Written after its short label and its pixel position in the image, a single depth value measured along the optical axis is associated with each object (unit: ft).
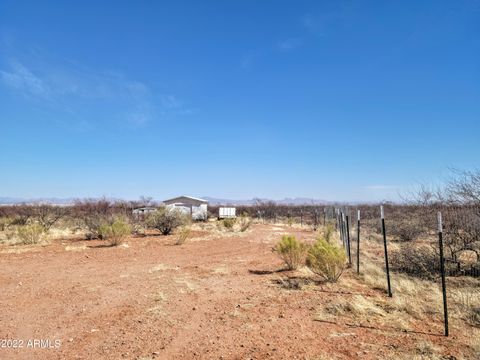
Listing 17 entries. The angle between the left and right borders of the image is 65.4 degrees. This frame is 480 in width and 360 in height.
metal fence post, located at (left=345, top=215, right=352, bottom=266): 37.55
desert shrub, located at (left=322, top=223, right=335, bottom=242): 53.58
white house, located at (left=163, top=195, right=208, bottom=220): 154.51
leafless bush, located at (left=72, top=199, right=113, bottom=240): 71.67
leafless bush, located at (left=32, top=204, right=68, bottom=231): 95.76
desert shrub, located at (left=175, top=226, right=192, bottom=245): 62.38
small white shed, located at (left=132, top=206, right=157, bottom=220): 95.55
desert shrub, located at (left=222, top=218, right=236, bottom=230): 93.97
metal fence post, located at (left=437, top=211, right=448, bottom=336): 18.25
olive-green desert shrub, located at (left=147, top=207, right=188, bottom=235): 80.48
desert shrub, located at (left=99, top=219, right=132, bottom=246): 59.31
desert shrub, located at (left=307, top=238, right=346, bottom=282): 29.32
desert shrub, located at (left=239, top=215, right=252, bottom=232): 88.09
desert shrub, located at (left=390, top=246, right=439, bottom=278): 33.81
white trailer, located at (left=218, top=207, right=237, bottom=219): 146.20
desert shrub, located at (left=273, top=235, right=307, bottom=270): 35.35
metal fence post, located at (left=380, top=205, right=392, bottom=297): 25.22
